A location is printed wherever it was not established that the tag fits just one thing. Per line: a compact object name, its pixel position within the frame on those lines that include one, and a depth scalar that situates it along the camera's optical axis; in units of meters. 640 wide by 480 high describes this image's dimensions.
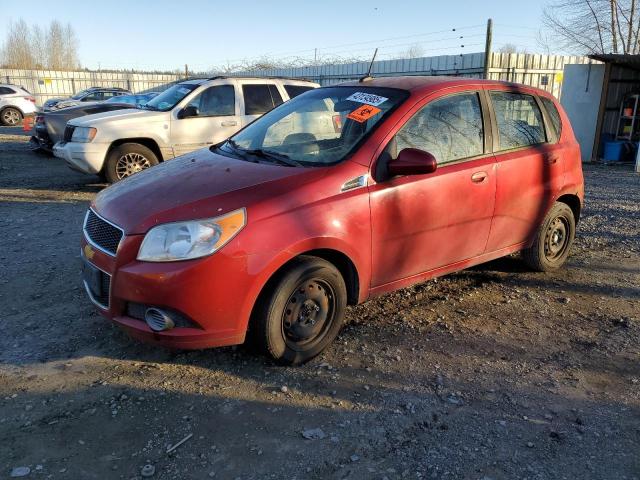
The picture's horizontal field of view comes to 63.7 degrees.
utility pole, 14.28
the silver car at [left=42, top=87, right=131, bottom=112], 19.03
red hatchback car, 2.96
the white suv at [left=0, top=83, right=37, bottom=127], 20.36
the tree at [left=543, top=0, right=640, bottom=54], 22.00
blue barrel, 13.23
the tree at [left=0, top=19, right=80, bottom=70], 64.76
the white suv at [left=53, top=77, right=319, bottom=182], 8.11
